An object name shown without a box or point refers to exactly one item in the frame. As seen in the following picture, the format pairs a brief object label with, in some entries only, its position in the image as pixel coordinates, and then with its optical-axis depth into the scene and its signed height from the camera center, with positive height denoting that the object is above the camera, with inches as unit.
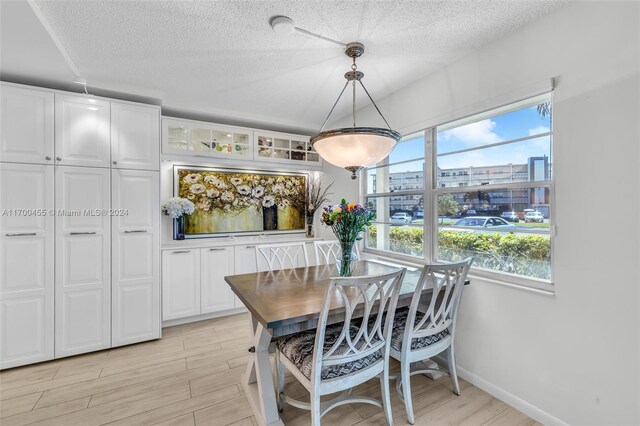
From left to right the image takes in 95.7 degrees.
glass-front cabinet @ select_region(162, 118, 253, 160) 137.0 +36.1
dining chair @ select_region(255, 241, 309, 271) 106.9 -15.1
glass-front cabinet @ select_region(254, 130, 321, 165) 156.9 +35.9
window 75.9 +6.0
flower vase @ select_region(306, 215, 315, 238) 173.8 -8.0
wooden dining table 59.3 -21.1
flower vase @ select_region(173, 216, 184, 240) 141.6 -8.0
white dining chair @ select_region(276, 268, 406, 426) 59.5 -32.0
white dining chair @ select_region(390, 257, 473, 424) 72.5 -32.1
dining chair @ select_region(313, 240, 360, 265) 124.0 -16.4
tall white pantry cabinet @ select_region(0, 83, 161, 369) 96.3 -4.4
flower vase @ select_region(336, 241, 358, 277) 87.3 -14.1
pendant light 70.5 +17.0
